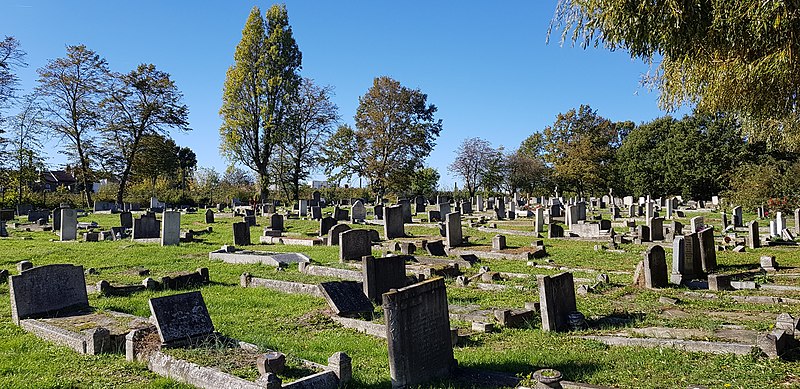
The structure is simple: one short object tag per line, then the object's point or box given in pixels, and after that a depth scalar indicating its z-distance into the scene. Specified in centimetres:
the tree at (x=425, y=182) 6019
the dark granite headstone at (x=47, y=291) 803
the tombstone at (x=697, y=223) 1987
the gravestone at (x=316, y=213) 3206
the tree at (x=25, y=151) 4000
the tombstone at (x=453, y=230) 1845
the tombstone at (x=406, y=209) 2887
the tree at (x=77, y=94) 4066
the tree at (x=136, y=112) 4325
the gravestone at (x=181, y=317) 641
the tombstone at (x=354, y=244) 1453
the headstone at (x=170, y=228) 1914
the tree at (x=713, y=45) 761
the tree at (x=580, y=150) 5828
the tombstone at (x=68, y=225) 2111
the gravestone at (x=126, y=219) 2531
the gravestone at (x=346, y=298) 866
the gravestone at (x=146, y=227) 2117
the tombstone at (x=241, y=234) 1952
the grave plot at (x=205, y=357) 531
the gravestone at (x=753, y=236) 1680
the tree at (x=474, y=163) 6266
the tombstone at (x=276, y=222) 2397
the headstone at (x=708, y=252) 1298
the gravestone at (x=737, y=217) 2426
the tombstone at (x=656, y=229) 1908
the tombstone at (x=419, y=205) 3838
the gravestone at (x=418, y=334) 556
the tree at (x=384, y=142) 5250
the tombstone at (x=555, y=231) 2109
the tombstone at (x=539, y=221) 2248
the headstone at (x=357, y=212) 2906
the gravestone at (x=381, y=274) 973
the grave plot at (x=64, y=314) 675
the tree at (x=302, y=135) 4909
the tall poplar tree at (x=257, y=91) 4534
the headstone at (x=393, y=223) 2161
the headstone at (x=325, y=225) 2214
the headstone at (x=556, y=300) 791
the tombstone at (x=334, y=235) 1895
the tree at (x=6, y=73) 2344
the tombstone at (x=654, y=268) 1088
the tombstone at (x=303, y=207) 3484
